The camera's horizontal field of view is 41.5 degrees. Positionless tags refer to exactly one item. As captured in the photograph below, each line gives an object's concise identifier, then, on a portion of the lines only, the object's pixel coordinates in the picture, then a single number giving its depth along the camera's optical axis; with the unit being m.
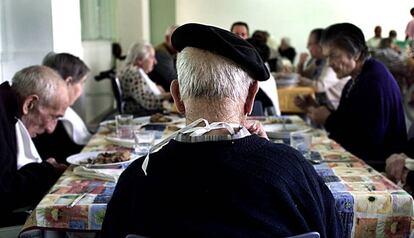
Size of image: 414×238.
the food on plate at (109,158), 2.04
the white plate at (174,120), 3.09
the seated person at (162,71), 5.62
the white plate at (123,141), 2.44
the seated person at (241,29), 4.92
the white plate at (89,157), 1.97
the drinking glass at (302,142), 2.24
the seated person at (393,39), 6.17
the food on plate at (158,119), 3.11
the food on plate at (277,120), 3.09
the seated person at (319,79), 4.57
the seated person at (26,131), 2.01
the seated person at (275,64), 6.39
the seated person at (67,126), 2.82
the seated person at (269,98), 3.81
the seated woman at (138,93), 4.79
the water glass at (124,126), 2.61
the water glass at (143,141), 2.31
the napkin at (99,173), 1.87
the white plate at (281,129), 2.56
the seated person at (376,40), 6.59
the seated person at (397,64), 5.26
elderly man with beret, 1.14
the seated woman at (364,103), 2.82
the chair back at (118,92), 4.63
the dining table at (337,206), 1.60
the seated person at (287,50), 8.55
